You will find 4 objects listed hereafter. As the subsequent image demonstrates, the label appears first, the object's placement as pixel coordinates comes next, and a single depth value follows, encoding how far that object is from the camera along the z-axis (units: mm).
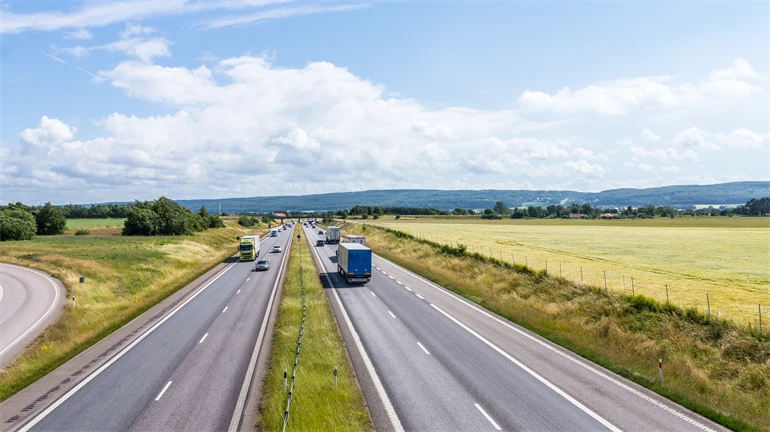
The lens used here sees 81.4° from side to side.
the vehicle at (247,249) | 63312
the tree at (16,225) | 88562
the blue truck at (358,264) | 40969
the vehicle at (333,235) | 93438
